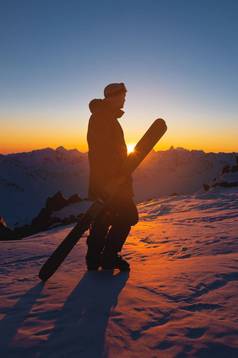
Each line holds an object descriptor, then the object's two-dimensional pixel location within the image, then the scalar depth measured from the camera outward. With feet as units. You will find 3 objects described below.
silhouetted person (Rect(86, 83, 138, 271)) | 14.57
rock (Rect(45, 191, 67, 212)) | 105.09
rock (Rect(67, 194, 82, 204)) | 111.10
